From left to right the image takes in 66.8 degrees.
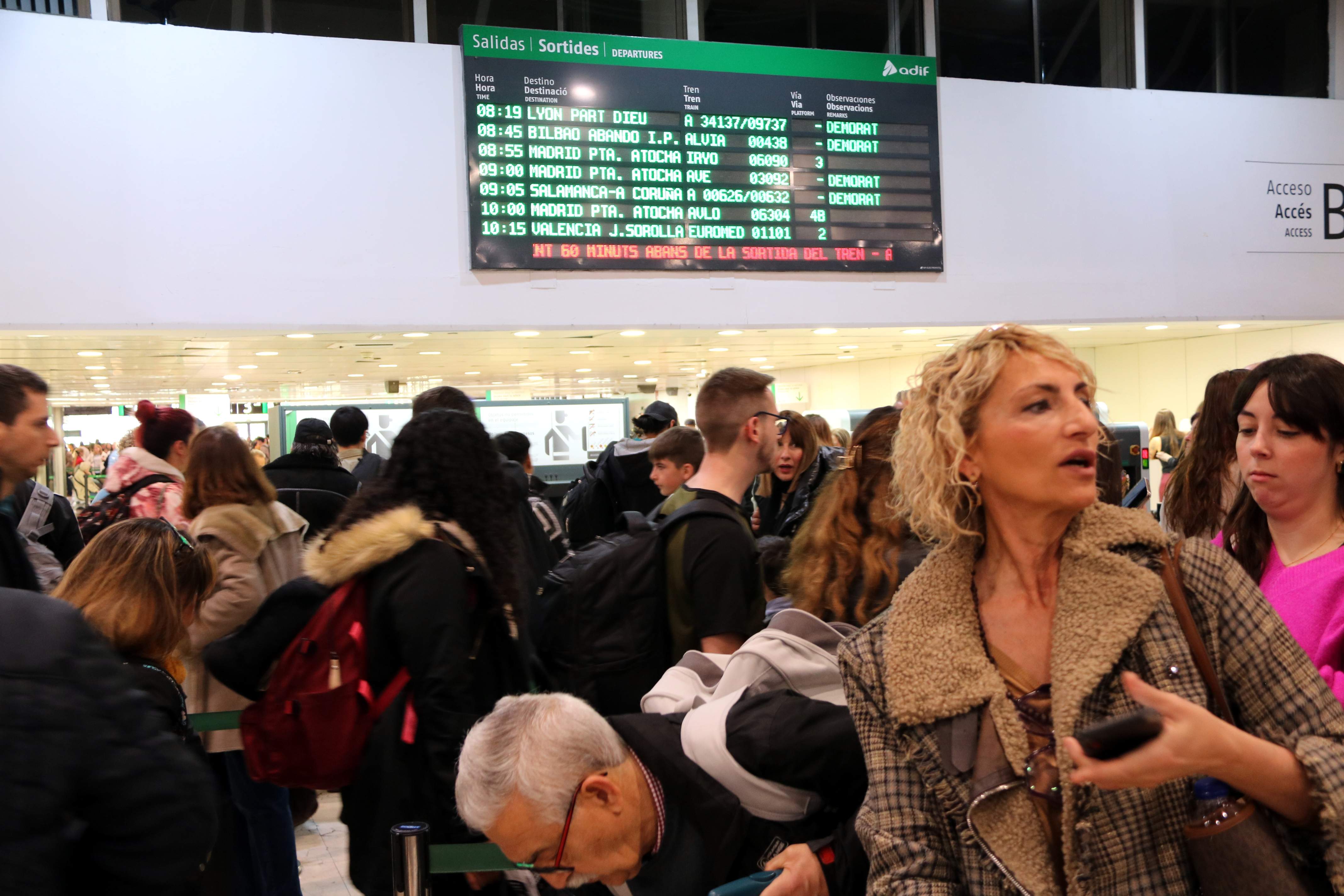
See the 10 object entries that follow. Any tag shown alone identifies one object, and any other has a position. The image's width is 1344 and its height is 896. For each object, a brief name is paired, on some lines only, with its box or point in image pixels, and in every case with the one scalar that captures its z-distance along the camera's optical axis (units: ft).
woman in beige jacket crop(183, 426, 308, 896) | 11.21
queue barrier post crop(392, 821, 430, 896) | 5.61
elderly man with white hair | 5.29
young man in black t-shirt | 8.69
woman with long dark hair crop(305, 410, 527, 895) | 7.54
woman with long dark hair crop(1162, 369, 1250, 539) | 9.80
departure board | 22.63
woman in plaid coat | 4.10
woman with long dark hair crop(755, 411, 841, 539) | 13.32
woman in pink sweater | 6.86
